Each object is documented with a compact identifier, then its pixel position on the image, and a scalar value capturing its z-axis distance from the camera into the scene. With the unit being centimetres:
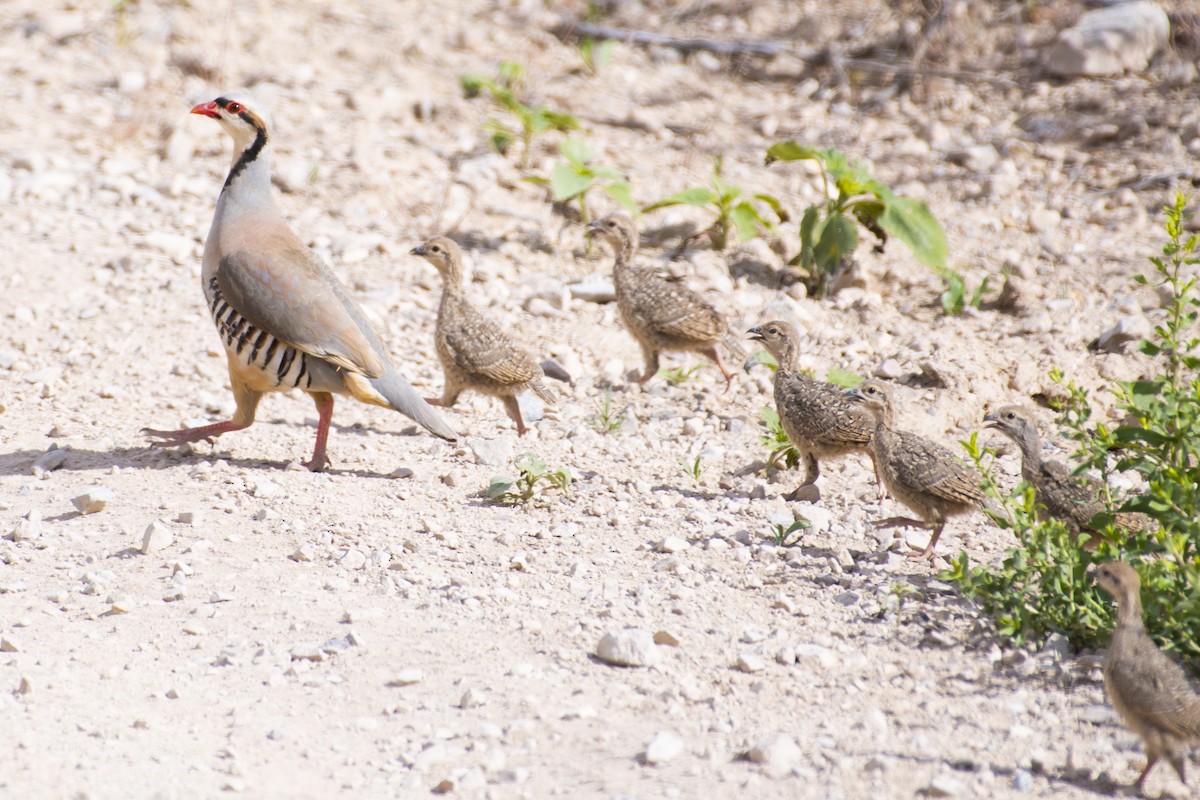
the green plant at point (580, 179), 1836
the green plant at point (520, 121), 2064
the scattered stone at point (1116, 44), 2350
